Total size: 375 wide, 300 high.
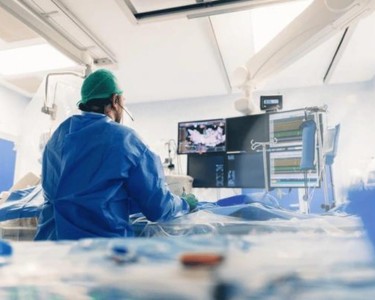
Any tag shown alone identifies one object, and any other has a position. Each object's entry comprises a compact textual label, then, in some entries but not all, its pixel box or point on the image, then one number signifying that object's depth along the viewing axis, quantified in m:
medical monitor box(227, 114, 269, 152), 2.27
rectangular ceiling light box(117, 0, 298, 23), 1.97
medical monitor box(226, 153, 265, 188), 2.24
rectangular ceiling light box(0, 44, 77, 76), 2.78
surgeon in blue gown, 1.06
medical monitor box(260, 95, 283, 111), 2.29
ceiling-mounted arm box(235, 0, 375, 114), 1.29
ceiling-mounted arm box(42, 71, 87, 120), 2.08
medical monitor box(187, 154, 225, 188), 2.44
